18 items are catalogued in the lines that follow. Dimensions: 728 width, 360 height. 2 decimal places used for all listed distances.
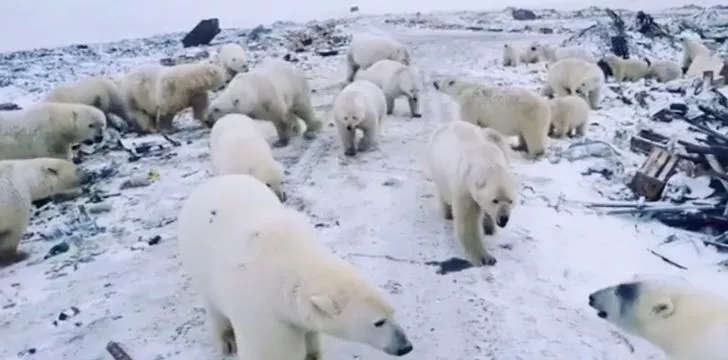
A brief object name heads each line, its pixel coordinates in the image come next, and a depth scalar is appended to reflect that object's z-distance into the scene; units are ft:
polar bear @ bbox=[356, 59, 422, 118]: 35.06
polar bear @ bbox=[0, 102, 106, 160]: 27.91
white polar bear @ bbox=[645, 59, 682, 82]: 45.29
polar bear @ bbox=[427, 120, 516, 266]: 17.95
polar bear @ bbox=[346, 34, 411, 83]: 45.96
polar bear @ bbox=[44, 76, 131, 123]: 33.63
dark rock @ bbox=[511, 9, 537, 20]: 102.63
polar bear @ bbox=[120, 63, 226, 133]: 34.71
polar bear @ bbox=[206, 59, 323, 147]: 31.27
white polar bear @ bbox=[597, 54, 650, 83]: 45.80
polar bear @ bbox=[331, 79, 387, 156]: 28.19
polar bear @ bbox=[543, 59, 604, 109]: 36.11
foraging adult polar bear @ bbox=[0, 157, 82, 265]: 20.53
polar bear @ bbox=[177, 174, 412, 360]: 11.60
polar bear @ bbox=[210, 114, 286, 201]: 21.79
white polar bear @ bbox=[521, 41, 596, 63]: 48.96
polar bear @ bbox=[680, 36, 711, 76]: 49.83
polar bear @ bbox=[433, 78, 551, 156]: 27.96
